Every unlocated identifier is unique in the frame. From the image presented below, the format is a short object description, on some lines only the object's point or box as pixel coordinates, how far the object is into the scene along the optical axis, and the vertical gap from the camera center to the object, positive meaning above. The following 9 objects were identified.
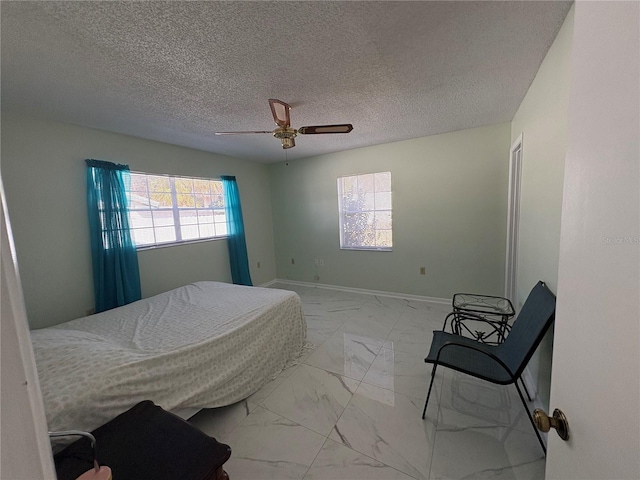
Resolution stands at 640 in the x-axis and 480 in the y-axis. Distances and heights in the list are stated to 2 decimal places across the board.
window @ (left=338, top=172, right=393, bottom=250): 3.96 +0.08
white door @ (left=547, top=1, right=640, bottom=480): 0.41 -0.10
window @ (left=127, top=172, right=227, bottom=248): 3.14 +0.24
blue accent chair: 1.43 -0.97
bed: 1.27 -0.80
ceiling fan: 2.02 +0.75
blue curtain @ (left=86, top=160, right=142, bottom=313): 2.67 -0.10
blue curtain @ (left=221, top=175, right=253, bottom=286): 4.12 -0.18
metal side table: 2.13 -0.95
